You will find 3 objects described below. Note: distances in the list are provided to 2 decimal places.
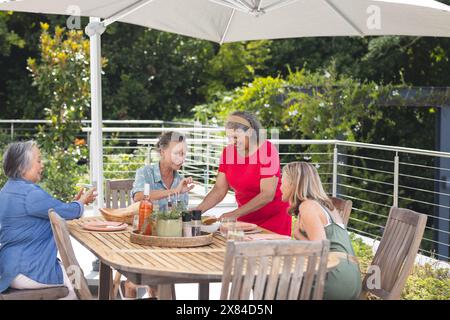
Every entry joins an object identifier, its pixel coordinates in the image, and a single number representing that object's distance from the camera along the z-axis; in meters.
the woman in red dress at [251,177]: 4.55
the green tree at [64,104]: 8.66
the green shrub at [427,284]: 5.18
